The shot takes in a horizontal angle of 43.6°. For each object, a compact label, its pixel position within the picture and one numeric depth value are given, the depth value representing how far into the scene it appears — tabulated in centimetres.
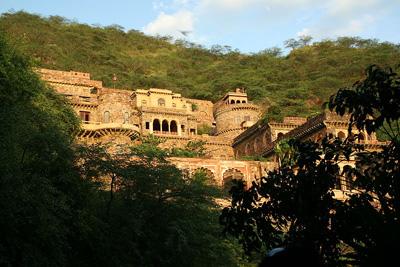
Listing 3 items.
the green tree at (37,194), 1191
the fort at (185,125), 4181
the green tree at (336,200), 622
